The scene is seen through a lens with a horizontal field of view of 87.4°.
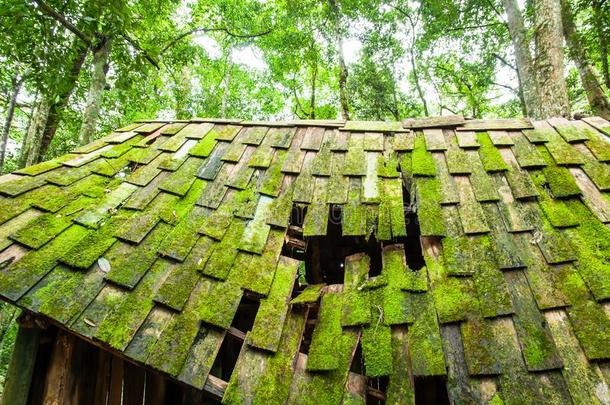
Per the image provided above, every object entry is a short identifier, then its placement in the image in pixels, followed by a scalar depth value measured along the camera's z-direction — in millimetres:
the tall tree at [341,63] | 10295
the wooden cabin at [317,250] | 1759
